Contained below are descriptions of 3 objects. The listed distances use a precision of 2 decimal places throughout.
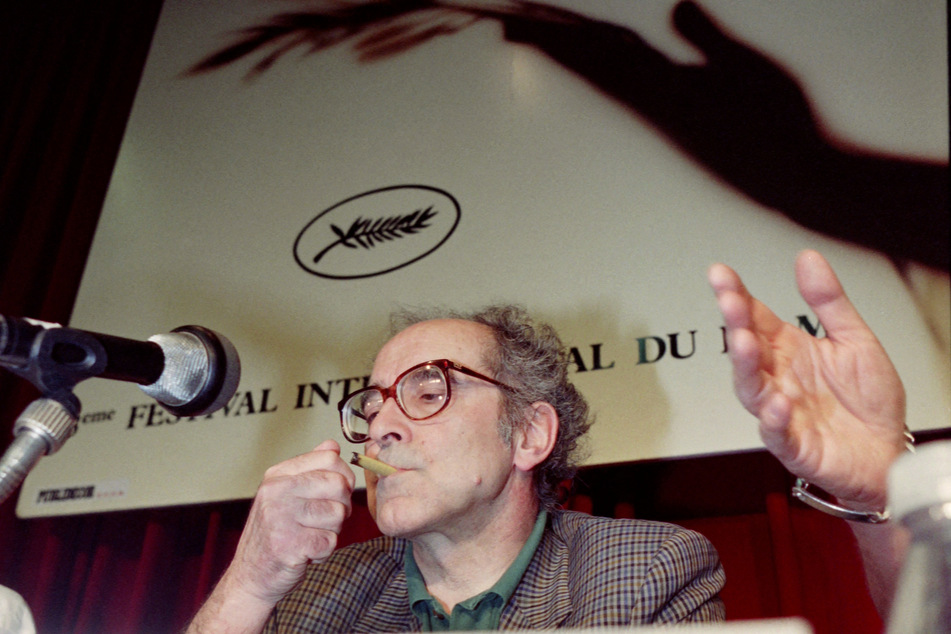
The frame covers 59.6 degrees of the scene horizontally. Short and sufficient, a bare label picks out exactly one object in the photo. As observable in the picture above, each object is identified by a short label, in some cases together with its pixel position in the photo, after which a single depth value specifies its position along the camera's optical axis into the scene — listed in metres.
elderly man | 0.96
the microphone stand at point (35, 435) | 0.65
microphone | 0.70
